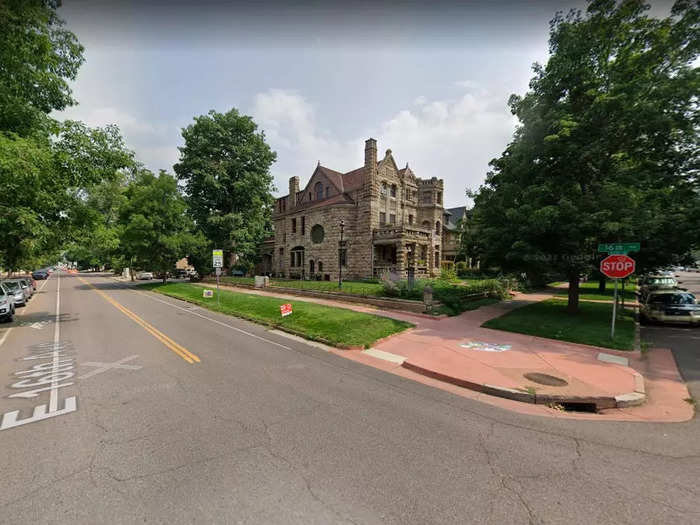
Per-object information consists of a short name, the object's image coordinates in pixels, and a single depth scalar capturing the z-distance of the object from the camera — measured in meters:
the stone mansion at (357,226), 28.48
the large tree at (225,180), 31.48
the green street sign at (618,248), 9.22
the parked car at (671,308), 12.48
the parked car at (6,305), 12.29
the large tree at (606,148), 11.06
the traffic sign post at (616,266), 9.19
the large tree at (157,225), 29.64
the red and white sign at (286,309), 12.41
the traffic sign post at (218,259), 17.25
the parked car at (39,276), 48.86
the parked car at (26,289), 19.84
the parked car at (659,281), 20.88
